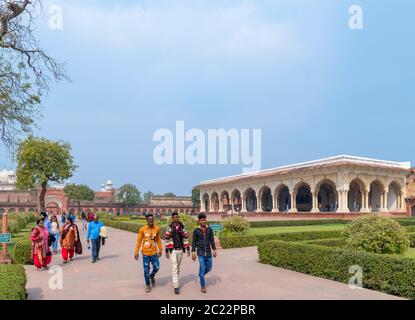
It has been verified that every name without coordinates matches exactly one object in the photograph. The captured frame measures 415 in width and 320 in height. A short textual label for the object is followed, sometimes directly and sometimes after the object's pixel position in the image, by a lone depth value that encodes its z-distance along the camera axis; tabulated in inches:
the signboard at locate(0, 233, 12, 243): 393.7
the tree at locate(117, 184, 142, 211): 3698.6
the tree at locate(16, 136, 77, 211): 1402.6
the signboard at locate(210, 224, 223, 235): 548.7
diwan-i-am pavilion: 1482.5
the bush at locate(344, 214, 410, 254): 343.9
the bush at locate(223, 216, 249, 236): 637.9
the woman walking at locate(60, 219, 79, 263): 427.8
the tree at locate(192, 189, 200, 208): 3243.1
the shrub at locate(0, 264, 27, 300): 198.0
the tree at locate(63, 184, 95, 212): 3045.8
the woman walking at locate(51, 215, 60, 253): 508.0
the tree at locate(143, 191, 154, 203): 4478.8
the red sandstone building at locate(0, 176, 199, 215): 2753.4
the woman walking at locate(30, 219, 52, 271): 378.9
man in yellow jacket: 279.6
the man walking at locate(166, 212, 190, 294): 275.4
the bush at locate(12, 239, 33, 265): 420.8
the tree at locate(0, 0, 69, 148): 386.3
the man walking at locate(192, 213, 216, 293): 271.0
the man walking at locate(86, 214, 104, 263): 428.8
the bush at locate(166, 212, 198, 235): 642.8
